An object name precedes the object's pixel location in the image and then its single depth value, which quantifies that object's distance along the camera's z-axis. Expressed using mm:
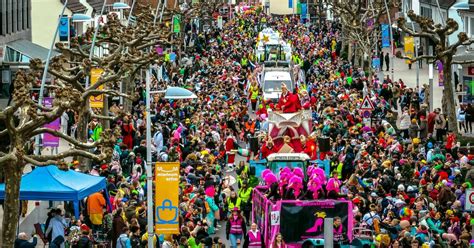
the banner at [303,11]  156875
